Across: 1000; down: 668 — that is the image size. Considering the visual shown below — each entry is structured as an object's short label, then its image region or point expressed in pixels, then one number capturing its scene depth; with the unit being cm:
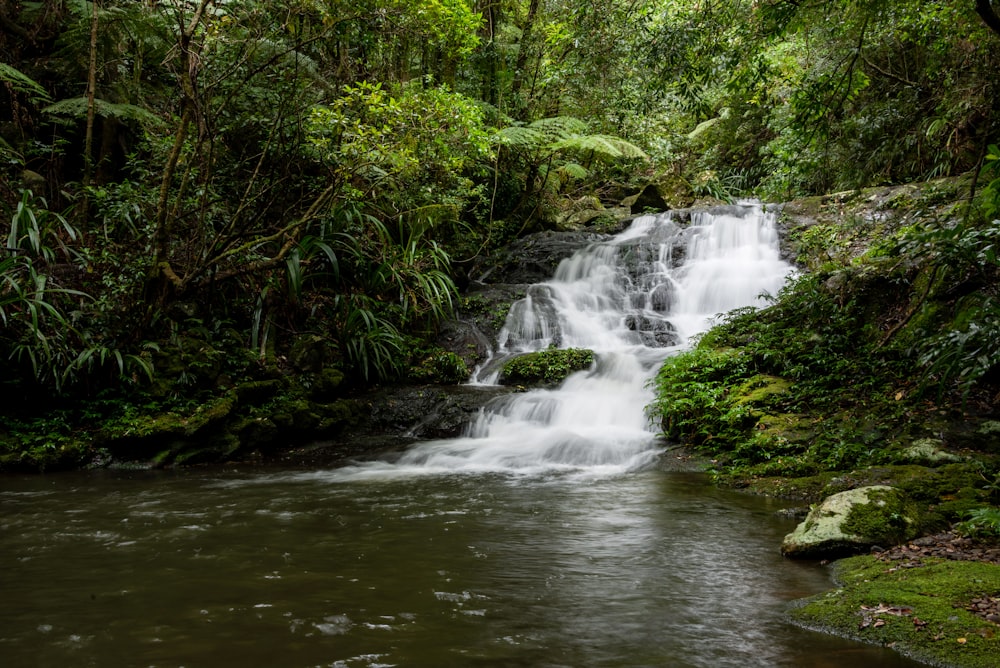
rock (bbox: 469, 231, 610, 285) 1377
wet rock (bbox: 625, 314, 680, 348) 1096
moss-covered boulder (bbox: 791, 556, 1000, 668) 269
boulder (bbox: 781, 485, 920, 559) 411
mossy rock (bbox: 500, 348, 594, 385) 980
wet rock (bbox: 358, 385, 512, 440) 881
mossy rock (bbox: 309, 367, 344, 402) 872
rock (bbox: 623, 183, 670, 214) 1677
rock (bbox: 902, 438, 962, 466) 534
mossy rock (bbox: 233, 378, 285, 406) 798
